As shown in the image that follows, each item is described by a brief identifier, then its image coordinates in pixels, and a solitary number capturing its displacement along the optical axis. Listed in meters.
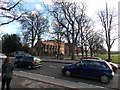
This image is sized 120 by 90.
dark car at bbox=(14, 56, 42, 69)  9.18
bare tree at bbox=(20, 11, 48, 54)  24.08
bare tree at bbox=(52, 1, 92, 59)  20.41
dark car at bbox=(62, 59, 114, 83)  6.35
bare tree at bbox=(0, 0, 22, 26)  10.30
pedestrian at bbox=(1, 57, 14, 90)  3.57
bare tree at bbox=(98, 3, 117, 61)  17.84
